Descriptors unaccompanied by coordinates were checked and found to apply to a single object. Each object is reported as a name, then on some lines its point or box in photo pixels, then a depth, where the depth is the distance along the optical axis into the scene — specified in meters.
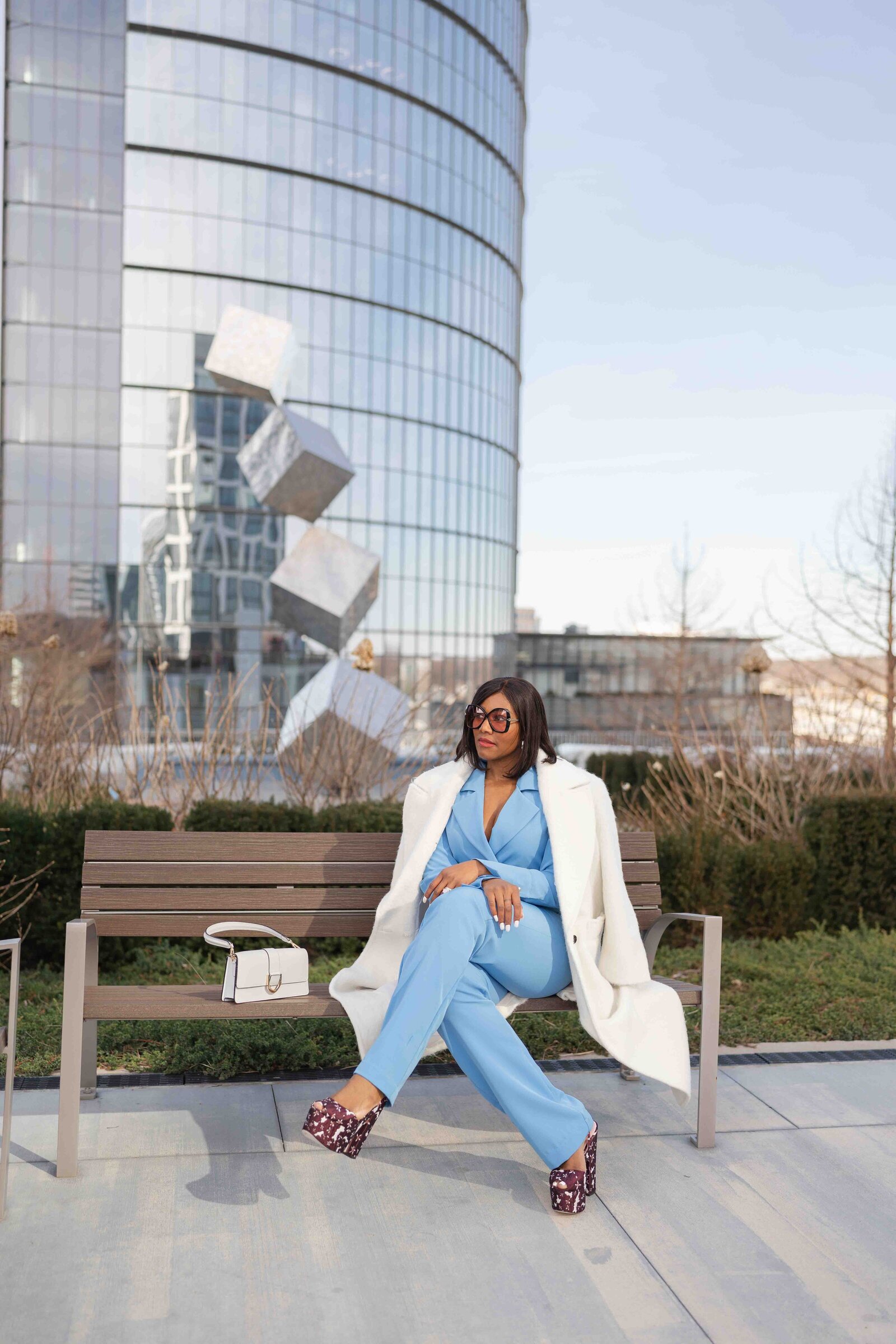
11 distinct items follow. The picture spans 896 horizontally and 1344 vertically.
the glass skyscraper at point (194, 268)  31.53
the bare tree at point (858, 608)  14.73
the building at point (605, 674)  32.31
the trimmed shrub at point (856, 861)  6.44
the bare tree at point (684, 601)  28.02
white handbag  3.06
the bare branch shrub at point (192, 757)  7.07
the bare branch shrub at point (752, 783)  7.48
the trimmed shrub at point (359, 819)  6.11
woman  2.88
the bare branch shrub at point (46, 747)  6.64
